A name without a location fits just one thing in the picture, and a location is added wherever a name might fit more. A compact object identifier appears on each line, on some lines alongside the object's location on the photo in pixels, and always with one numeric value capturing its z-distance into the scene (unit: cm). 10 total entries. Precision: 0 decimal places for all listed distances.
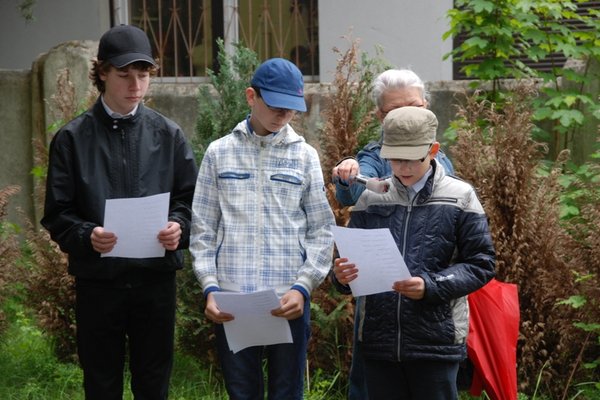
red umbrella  605
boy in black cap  631
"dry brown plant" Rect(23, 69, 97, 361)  913
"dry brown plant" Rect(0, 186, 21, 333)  931
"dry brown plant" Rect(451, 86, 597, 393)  824
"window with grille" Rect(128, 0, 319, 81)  1292
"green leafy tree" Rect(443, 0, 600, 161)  1089
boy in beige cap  561
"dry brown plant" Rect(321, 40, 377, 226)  857
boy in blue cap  618
